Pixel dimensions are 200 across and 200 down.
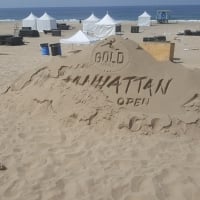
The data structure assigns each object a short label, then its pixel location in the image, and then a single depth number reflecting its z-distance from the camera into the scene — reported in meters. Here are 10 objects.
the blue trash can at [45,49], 13.14
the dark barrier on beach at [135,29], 26.30
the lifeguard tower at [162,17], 39.21
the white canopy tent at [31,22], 28.00
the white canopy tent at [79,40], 14.24
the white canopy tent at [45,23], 27.56
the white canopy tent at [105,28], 22.11
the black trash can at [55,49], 12.71
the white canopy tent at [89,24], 23.99
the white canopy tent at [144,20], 34.09
